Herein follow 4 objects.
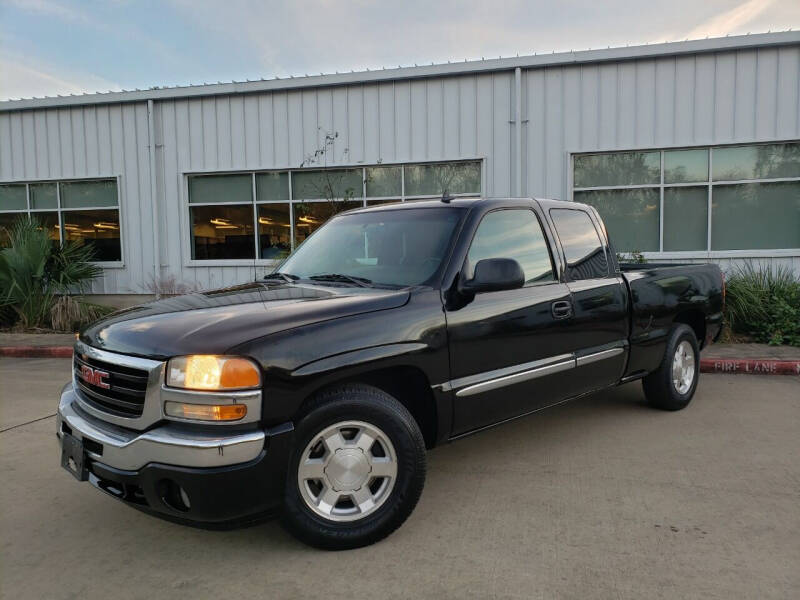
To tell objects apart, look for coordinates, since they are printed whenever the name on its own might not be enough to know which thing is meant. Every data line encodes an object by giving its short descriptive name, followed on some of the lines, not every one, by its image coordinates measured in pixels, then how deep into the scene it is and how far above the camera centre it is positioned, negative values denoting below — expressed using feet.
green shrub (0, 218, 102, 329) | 36.29 -1.53
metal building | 33.50 +5.74
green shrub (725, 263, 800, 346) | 28.22 -3.23
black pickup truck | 8.68 -2.03
